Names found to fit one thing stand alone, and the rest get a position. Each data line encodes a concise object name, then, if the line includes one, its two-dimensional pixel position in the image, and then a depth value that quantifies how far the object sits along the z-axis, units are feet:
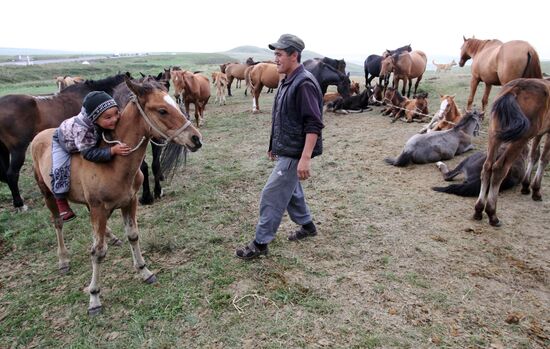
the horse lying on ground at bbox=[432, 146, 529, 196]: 16.87
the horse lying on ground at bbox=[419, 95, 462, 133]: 26.73
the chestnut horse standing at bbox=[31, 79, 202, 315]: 9.15
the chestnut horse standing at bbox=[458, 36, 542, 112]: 23.18
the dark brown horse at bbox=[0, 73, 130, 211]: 17.06
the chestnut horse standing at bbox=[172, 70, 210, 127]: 33.24
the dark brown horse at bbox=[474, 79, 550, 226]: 13.38
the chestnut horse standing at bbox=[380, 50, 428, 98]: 39.17
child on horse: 9.31
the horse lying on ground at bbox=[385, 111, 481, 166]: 21.68
